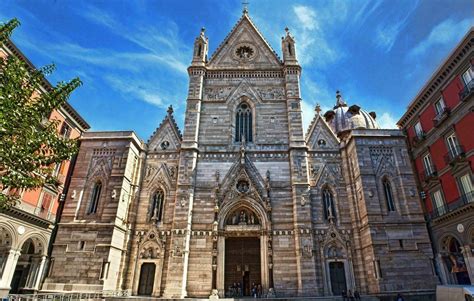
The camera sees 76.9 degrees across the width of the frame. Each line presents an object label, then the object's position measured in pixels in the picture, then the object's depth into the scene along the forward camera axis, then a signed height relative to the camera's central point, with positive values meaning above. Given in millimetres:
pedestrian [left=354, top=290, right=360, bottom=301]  19109 -504
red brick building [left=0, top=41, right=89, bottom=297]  18562 +3188
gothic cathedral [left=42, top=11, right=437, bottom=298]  20531 +5268
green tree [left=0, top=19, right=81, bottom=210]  9812 +4956
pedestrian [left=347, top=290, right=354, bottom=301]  18894 -481
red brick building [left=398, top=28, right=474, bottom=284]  18805 +8253
